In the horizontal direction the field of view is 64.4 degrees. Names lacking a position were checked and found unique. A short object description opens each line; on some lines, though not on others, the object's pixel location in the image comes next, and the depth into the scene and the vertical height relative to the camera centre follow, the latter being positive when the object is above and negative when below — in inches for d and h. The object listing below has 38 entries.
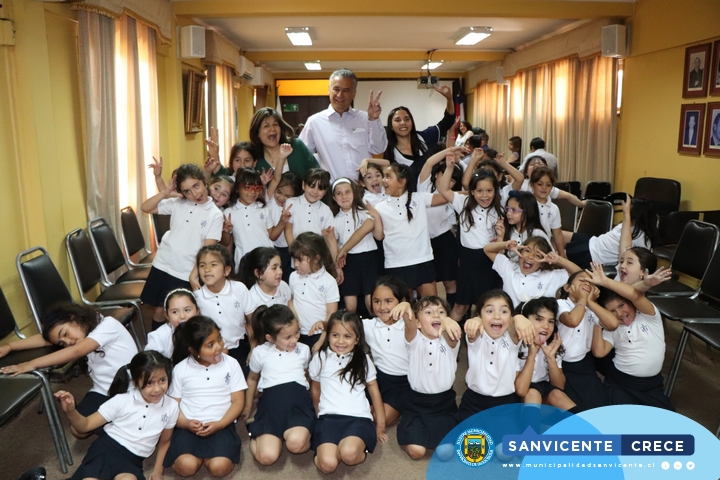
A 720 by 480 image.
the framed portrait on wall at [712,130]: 187.0 +4.3
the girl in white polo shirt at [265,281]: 114.5 -27.0
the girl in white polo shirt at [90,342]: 97.4 -33.4
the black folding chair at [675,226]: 171.8 -24.6
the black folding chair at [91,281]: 129.3 -31.4
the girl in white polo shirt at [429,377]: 97.5 -39.9
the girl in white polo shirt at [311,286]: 118.3 -28.9
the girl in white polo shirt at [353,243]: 130.5 -22.3
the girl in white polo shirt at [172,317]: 102.9 -30.4
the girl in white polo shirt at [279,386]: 97.3 -42.6
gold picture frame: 252.2 +20.2
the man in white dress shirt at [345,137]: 153.9 +2.2
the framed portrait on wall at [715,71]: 185.5 +23.1
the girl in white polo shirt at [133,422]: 85.9 -41.8
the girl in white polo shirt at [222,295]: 110.5 -28.8
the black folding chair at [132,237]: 158.7 -25.5
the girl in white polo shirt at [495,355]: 98.5 -36.0
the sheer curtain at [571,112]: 261.7 +17.4
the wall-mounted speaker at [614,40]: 235.9 +42.3
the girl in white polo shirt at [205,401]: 92.2 -42.3
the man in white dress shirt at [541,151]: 270.9 -3.4
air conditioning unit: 353.4 +49.6
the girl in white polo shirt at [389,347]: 105.6 -37.3
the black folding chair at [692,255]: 131.6 -26.3
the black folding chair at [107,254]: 142.2 -27.0
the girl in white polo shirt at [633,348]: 102.0 -36.9
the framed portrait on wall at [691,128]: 196.4 +5.3
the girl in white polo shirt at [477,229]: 131.8 -19.4
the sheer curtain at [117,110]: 147.9 +10.7
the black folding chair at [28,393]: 82.7 -36.2
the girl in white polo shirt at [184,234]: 124.4 -19.0
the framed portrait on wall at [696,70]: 191.8 +24.7
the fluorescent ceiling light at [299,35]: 281.3 +57.6
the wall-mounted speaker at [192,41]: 232.5 +42.5
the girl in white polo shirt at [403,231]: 131.0 -19.5
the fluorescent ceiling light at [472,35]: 289.3 +58.2
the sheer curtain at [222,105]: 297.1 +22.9
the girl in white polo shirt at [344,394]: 94.7 -42.8
